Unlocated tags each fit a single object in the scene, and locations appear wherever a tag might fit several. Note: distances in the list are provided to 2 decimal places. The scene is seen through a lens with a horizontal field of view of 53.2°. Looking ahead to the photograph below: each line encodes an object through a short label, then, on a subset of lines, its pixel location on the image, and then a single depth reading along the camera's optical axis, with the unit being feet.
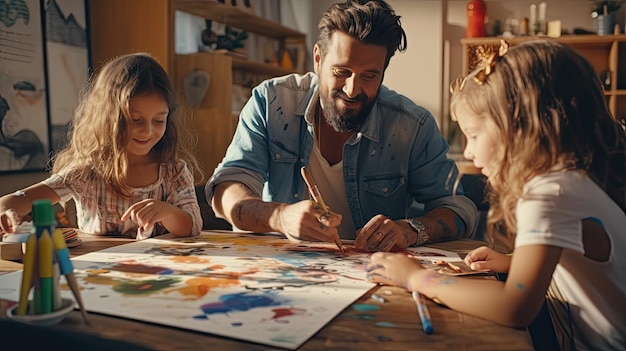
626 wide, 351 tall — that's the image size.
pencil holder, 2.68
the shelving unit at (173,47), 10.28
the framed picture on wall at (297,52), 15.01
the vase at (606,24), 14.51
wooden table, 2.53
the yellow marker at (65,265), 2.70
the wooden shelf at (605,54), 14.39
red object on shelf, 15.20
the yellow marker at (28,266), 2.68
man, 5.60
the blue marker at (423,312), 2.73
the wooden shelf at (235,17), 11.07
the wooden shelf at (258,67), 12.09
